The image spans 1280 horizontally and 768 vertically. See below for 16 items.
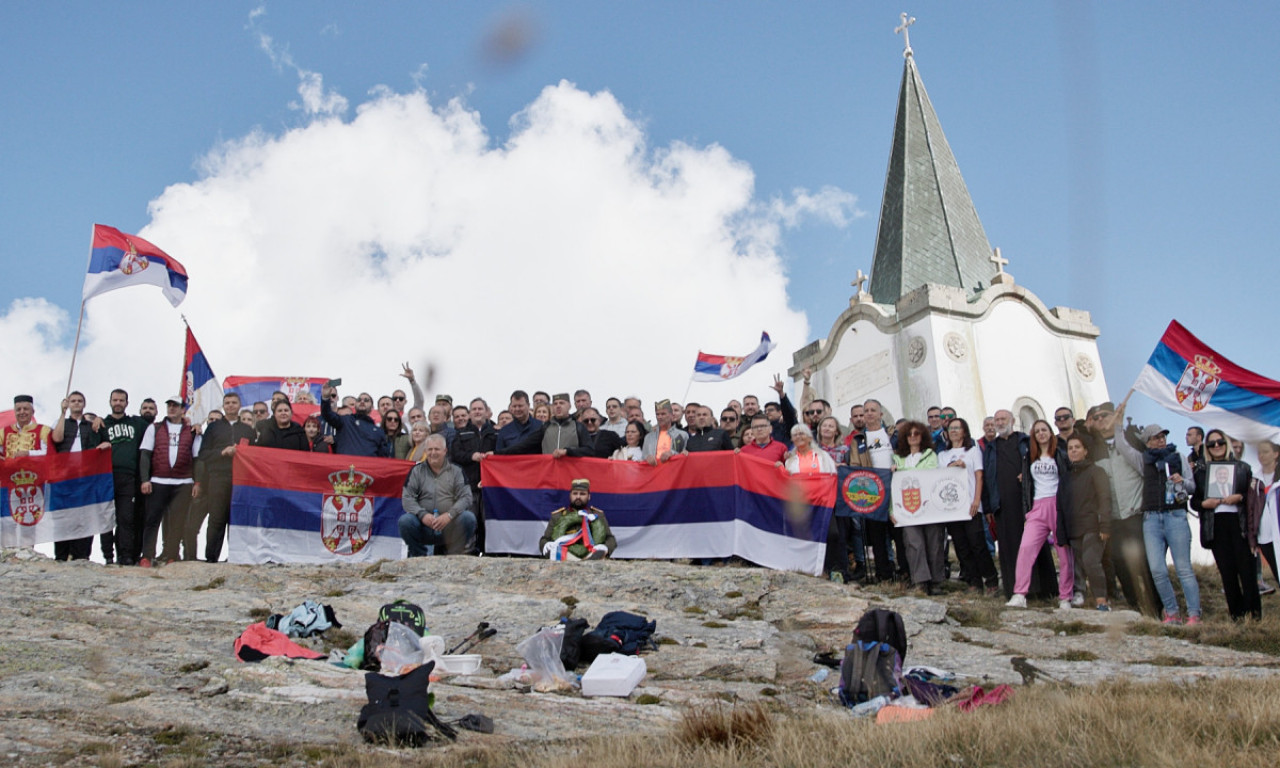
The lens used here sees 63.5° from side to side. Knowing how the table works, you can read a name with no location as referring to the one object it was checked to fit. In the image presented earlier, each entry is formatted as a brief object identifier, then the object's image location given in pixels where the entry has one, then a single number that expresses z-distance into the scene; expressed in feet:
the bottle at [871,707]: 19.45
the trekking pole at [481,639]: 24.76
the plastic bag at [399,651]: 21.09
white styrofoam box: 20.93
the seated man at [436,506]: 35.86
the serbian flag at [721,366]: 59.21
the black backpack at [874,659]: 20.44
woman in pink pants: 33.19
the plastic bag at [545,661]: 21.43
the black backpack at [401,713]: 16.51
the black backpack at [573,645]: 22.86
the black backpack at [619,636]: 23.57
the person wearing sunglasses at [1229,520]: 30.25
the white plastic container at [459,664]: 22.65
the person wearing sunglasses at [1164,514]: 30.53
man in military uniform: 34.78
